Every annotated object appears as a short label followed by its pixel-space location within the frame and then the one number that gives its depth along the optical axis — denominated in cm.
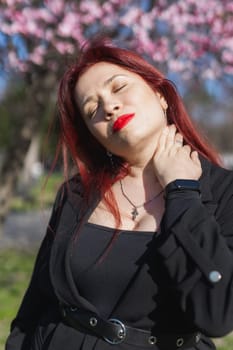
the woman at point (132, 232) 149
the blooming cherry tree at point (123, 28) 532
